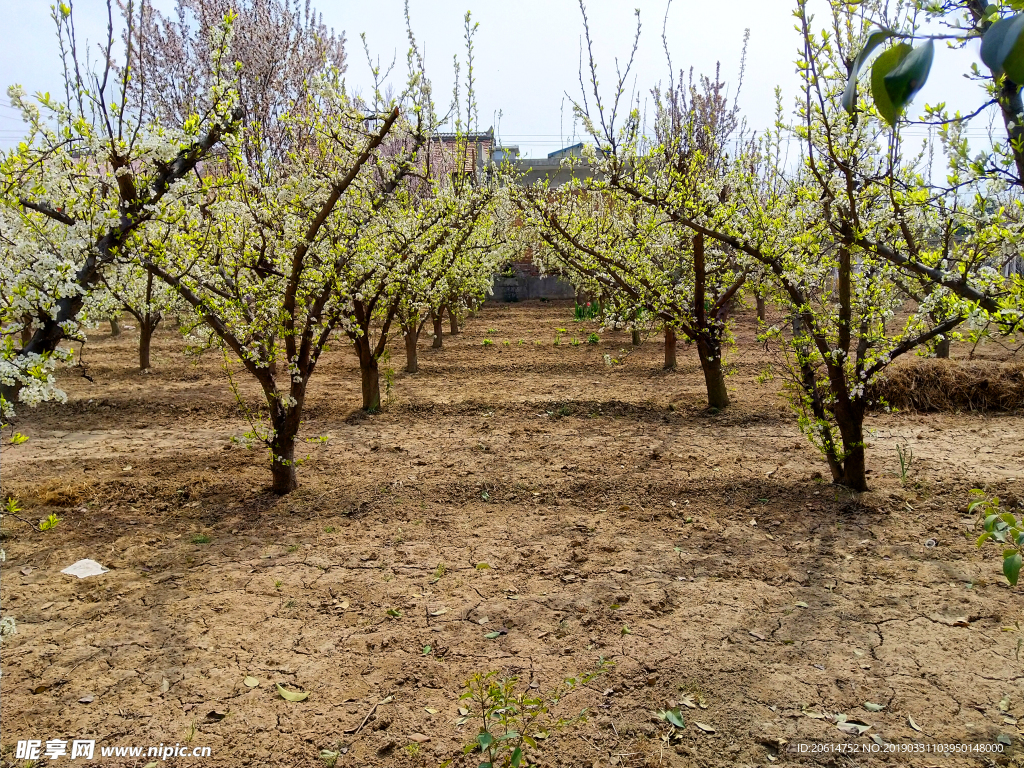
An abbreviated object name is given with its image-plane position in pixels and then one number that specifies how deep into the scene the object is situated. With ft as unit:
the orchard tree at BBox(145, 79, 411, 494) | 15.20
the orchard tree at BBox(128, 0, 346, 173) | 27.04
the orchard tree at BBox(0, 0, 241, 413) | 9.39
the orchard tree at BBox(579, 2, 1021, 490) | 10.70
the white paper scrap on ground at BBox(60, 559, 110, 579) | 13.26
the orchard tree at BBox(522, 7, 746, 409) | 20.59
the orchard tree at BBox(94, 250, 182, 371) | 14.83
